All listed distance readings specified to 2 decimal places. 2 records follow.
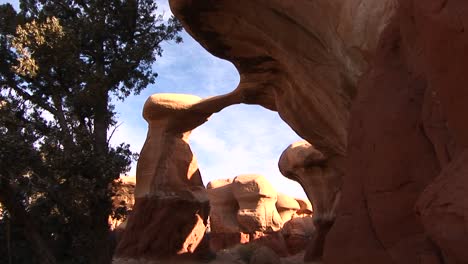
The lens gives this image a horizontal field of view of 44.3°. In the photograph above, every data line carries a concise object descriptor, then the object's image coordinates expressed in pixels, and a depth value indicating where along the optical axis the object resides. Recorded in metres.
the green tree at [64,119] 11.25
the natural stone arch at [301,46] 7.06
